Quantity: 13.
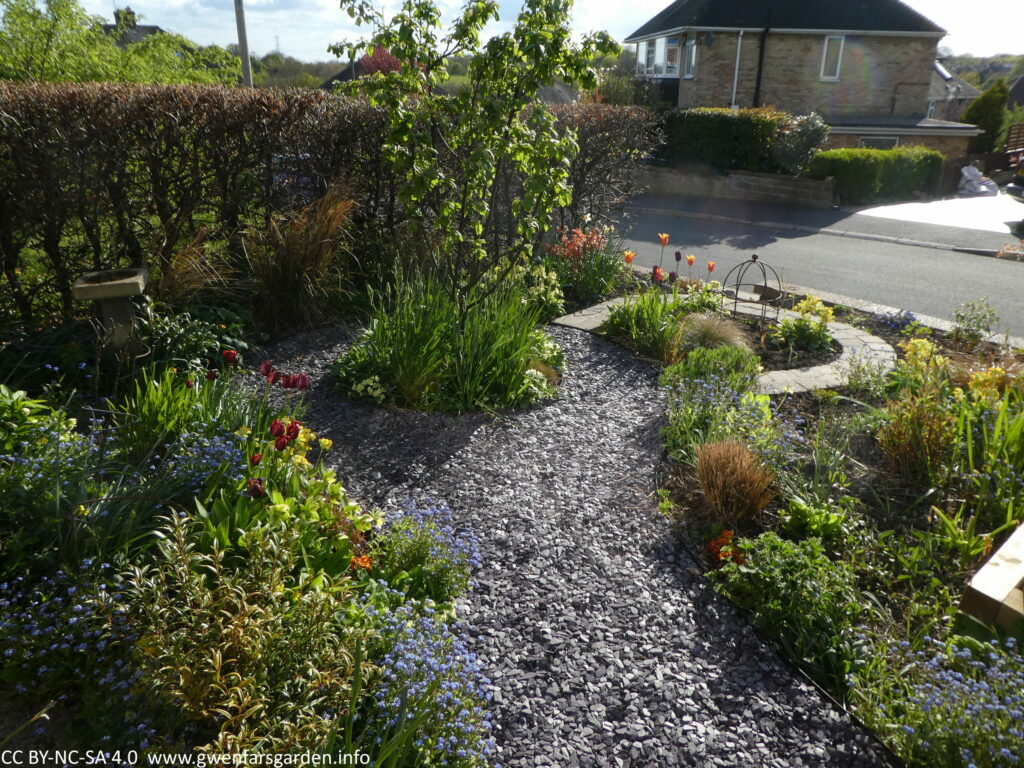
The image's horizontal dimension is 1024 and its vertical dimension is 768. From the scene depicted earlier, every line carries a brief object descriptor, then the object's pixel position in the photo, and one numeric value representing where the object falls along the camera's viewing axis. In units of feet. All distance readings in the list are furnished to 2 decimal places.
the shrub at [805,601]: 9.16
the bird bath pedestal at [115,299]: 15.29
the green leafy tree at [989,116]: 87.15
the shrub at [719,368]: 16.40
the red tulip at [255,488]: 8.77
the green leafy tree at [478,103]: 16.78
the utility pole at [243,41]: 53.98
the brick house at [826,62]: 75.31
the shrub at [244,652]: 7.16
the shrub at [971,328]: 19.77
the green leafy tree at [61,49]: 31.04
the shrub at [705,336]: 19.29
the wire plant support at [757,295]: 22.38
